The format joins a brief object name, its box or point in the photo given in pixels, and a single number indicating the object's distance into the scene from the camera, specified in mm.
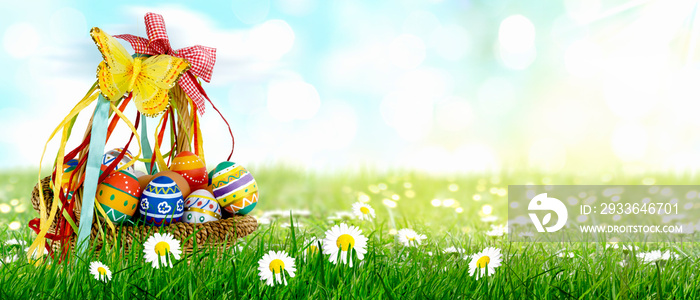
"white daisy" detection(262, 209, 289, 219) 3768
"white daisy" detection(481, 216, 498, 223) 3702
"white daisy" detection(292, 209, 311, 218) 3887
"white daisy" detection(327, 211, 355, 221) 3563
